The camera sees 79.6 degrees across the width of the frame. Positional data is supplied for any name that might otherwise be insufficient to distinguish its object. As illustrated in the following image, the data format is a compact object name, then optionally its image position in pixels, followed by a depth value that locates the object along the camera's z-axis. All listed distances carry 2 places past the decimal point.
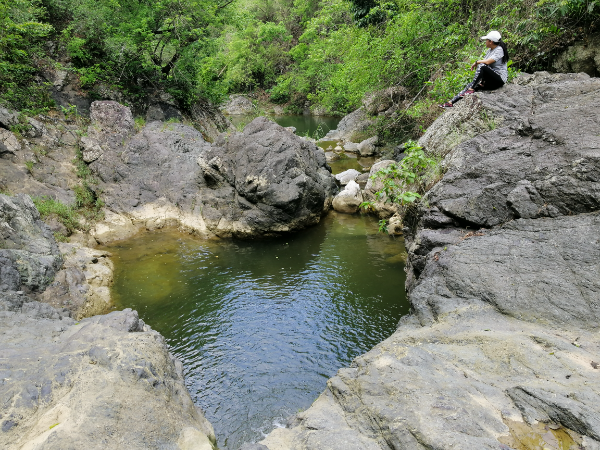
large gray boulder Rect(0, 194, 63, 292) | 7.16
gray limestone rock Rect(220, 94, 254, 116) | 39.38
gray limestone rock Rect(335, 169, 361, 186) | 16.62
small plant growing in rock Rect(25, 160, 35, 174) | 12.23
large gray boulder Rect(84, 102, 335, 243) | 12.12
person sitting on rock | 7.62
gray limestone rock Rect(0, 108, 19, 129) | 12.54
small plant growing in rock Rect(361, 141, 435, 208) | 7.96
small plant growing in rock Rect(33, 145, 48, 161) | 12.84
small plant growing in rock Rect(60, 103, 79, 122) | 14.94
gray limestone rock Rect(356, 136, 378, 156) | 21.45
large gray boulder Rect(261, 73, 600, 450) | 3.17
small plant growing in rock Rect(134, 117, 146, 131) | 15.70
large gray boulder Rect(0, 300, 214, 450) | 3.58
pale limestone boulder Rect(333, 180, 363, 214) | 14.34
